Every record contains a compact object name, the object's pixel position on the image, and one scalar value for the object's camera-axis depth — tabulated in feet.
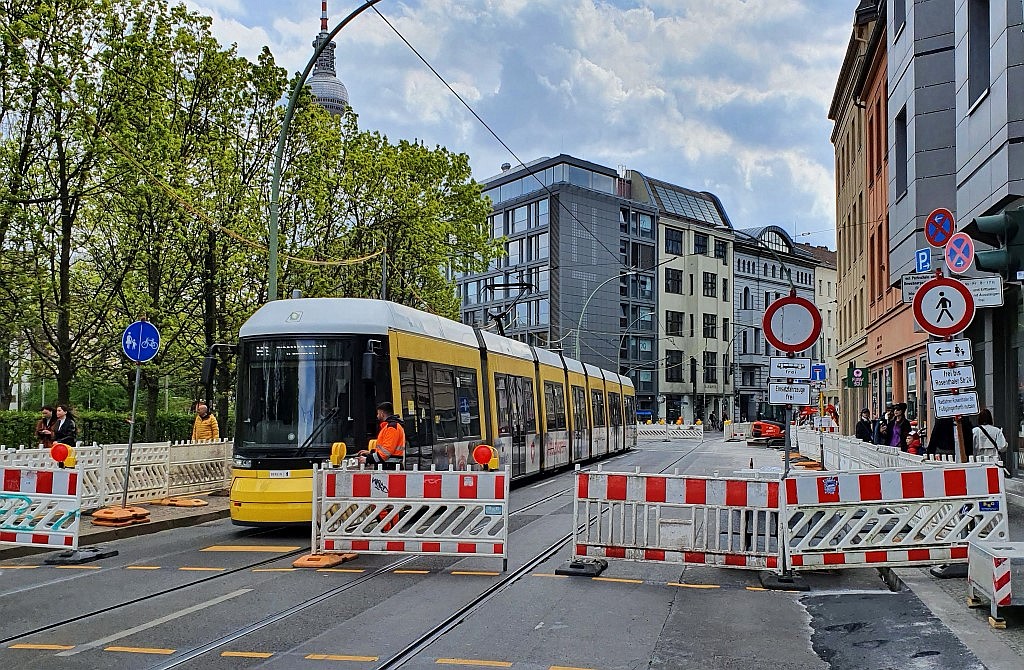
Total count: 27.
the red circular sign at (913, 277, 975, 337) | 36.58
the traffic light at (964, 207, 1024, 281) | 25.68
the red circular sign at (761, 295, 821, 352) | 36.45
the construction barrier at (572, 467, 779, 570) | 33.37
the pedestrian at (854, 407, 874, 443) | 98.54
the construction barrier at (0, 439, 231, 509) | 50.93
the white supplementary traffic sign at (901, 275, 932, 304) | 42.39
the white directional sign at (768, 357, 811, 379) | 37.42
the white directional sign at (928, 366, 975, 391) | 36.65
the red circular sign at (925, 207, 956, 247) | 44.16
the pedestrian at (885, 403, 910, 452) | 74.33
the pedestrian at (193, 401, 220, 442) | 65.05
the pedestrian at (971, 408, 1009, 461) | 50.96
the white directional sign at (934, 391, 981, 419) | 36.78
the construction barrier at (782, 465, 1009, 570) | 32.86
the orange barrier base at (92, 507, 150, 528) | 47.32
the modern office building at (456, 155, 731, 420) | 256.21
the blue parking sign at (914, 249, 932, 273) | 44.37
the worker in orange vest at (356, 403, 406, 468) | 42.04
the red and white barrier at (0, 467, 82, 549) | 38.93
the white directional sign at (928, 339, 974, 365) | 36.55
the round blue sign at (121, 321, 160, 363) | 49.39
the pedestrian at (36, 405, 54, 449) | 53.16
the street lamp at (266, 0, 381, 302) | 61.46
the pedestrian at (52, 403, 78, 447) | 54.49
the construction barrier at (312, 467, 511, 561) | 35.83
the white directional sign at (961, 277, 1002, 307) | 37.22
